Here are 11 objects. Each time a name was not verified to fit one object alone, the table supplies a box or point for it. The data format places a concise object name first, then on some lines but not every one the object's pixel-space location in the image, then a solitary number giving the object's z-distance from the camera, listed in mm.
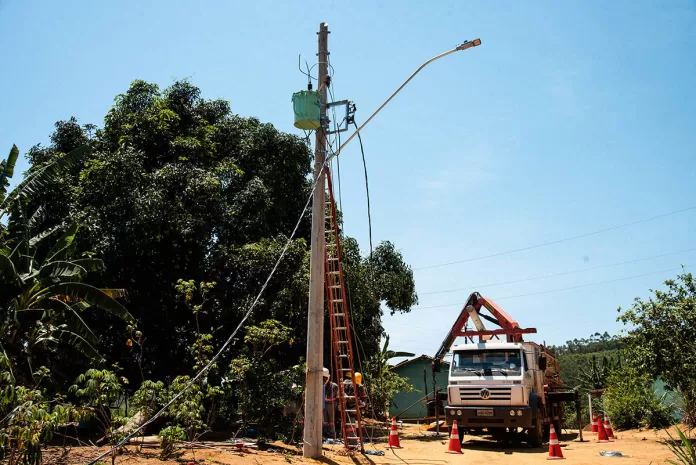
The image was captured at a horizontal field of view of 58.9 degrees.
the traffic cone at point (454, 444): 15266
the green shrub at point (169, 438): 11164
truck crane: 15984
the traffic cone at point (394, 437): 15930
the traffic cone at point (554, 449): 13820
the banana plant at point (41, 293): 17016
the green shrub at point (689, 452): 7270
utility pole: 12281
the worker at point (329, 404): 16812
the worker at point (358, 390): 19156
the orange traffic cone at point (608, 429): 20094
